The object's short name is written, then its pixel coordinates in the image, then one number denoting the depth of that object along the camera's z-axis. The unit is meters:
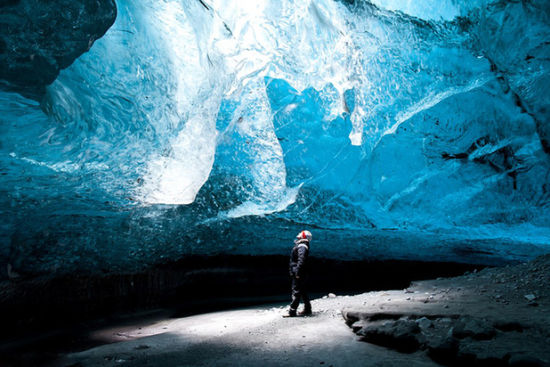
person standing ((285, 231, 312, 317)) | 4.06
